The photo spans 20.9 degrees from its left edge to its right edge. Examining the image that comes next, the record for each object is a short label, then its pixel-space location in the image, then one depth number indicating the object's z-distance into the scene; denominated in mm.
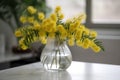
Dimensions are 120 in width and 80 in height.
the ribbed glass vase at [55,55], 1425
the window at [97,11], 2895
